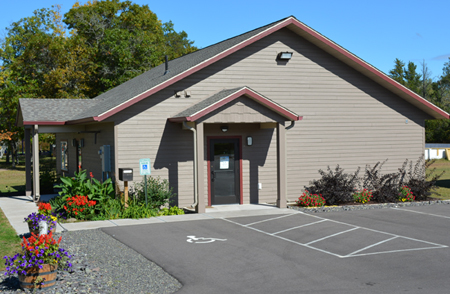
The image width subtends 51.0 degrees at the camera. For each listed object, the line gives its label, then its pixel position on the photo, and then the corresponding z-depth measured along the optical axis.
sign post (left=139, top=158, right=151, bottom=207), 13.95
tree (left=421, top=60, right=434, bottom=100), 66.69
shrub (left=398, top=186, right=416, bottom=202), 16.58
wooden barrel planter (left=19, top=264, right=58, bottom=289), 7.04
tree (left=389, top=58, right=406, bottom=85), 71.00
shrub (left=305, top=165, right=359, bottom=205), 15.78
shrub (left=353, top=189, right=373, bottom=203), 16.31
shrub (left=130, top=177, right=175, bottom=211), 14.41
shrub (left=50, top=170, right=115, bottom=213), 13.73
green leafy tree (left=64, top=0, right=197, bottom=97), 35.55
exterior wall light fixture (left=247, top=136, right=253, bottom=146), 16.27
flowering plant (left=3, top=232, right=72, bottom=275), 7.01
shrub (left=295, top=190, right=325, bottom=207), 15.28
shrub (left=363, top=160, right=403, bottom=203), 16.50
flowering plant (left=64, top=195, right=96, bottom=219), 13.32
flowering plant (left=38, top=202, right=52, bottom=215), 10.27
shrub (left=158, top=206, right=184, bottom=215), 14.30
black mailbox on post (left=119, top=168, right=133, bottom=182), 13.77
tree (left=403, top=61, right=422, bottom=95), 70.44
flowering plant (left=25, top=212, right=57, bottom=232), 9.30
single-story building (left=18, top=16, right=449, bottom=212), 14.84
